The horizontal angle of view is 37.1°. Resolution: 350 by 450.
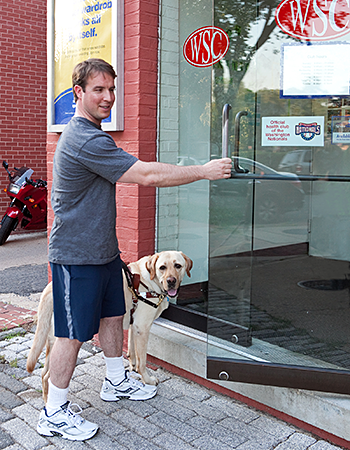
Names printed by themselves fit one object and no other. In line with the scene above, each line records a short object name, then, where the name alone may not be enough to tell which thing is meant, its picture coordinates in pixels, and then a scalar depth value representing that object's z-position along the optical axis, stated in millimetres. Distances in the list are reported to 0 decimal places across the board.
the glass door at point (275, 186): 3104
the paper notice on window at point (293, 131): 3129
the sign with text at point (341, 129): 3037
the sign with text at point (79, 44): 4309
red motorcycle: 9562
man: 3129
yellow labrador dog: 3715
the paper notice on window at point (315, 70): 2999
